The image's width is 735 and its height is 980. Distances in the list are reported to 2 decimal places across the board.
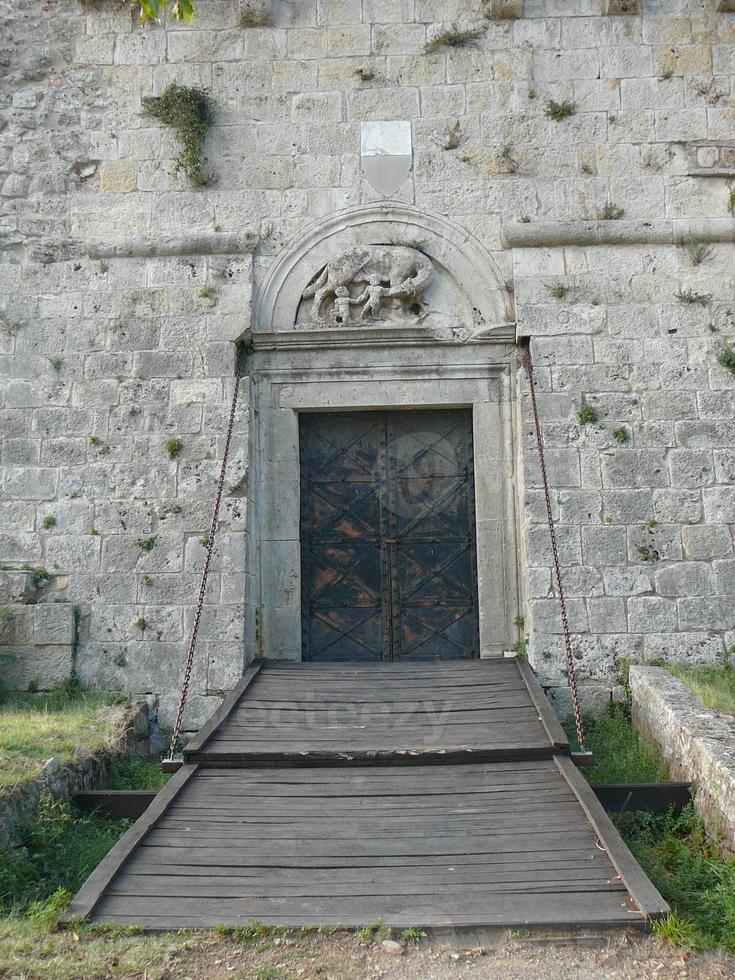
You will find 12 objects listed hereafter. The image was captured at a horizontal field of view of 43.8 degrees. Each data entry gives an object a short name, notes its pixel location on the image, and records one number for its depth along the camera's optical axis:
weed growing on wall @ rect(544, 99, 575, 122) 7.04
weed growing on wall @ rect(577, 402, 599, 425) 6.57
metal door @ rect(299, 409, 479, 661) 6.85
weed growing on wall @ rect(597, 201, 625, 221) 6.90
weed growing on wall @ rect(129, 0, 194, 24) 4.61
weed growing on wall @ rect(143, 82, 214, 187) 7.00
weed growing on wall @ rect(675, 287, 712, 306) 6.75
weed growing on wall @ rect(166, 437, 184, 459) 6.64
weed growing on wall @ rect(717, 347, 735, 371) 6.61
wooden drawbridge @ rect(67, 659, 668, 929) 3.36
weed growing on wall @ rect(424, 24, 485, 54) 7.16
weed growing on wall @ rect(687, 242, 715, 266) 6.81
